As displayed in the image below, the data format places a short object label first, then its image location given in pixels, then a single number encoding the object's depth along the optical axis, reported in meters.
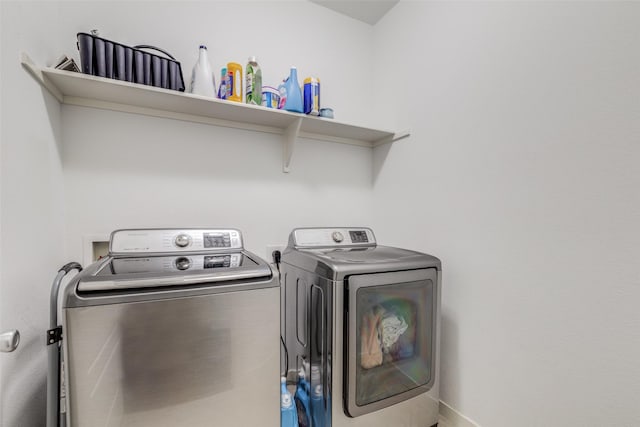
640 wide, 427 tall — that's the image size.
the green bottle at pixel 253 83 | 1.47
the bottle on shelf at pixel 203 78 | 1.37
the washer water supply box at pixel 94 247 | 1.31
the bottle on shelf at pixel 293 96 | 1.54
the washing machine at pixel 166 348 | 0.75
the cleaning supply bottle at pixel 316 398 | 1.16
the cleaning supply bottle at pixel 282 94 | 1.58
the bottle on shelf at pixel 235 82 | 1.42
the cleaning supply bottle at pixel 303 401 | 1.27
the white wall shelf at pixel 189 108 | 1.13
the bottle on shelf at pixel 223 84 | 1.44
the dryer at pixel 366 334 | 1.10
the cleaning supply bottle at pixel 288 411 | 1.19
